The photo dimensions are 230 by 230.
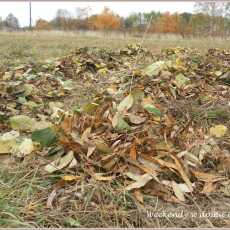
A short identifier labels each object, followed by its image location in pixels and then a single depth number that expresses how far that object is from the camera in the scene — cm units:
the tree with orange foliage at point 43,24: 4429
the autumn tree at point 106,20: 4000
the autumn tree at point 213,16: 3369
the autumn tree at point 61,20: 4377
